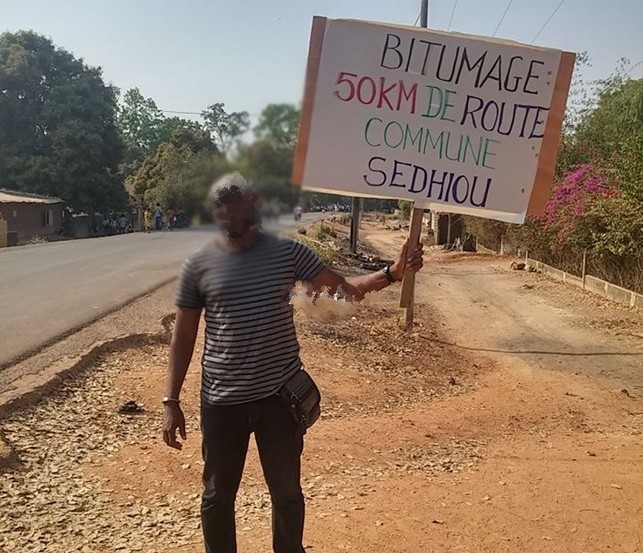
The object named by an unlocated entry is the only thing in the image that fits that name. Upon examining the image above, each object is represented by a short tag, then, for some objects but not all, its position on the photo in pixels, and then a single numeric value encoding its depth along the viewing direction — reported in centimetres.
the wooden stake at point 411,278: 285
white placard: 279
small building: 2575
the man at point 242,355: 244
